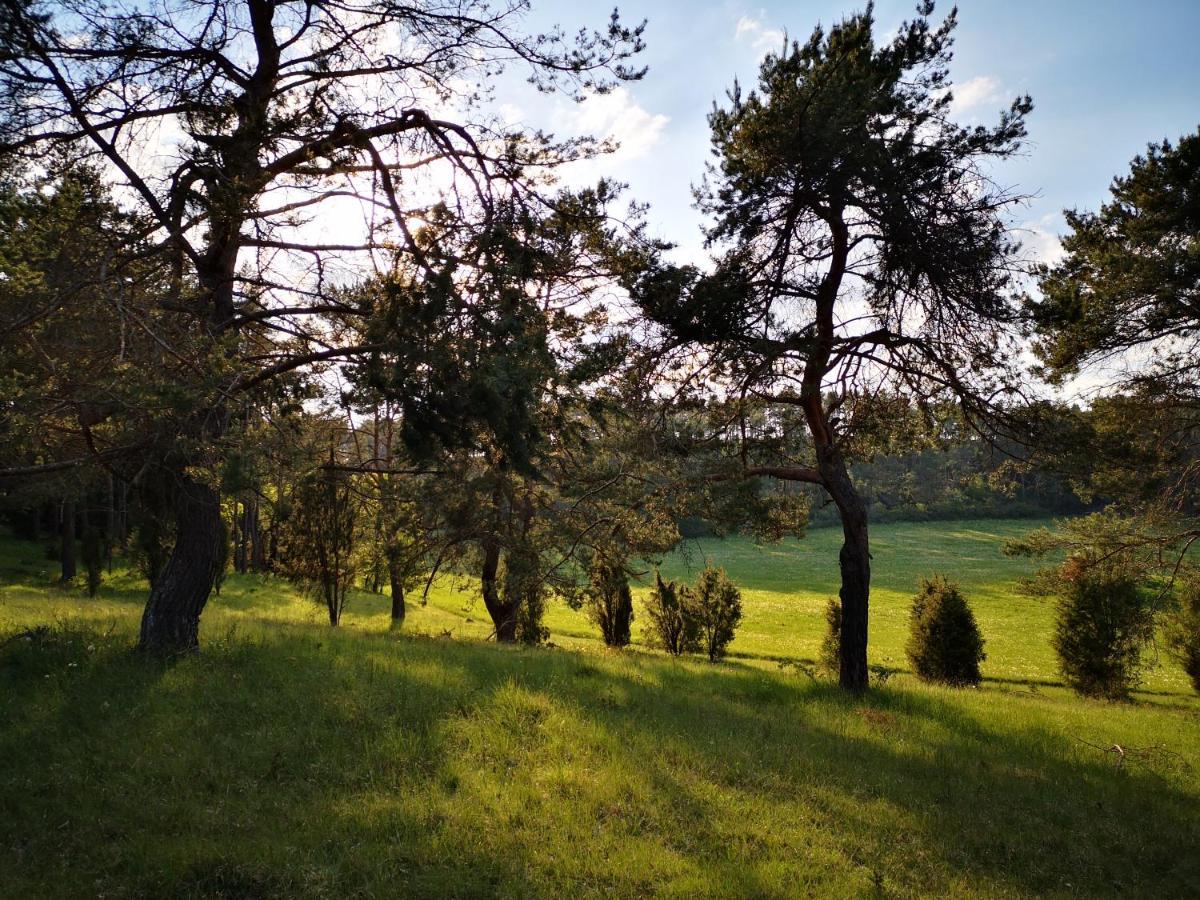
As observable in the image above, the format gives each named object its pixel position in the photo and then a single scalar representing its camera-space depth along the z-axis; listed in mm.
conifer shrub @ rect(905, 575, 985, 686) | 18203
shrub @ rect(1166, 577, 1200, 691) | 17312
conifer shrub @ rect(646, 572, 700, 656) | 21422
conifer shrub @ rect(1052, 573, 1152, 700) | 16484
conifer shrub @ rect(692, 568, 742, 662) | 21547
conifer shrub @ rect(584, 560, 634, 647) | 19688
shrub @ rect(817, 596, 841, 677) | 19047
